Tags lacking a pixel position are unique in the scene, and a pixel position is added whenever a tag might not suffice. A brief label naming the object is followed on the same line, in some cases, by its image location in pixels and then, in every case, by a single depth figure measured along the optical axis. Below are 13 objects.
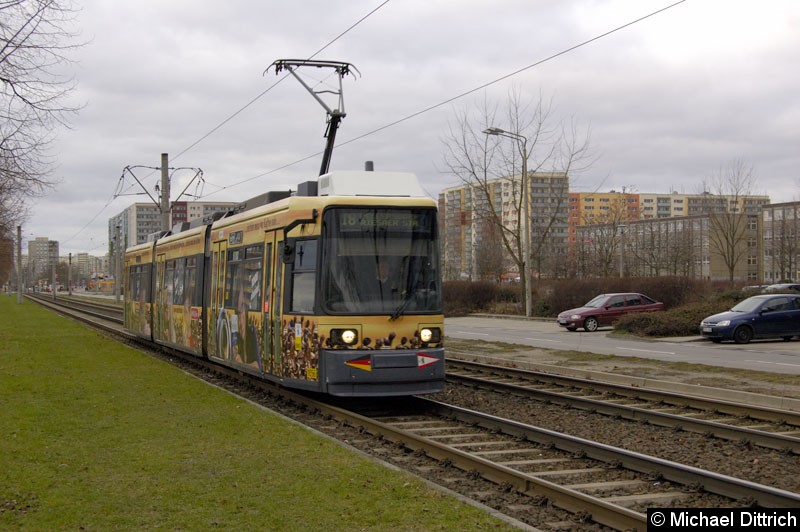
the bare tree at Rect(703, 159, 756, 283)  51.03
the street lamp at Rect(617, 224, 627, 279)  51.02
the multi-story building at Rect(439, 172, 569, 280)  49.38
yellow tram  11.73
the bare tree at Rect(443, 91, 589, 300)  45.68
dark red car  33.62
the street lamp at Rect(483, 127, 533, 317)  39.98
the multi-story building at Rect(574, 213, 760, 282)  57.44
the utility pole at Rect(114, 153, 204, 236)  33.03
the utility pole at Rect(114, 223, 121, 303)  48.45
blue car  25.88
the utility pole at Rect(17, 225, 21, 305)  75.97
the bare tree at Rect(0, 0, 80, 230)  12.92
